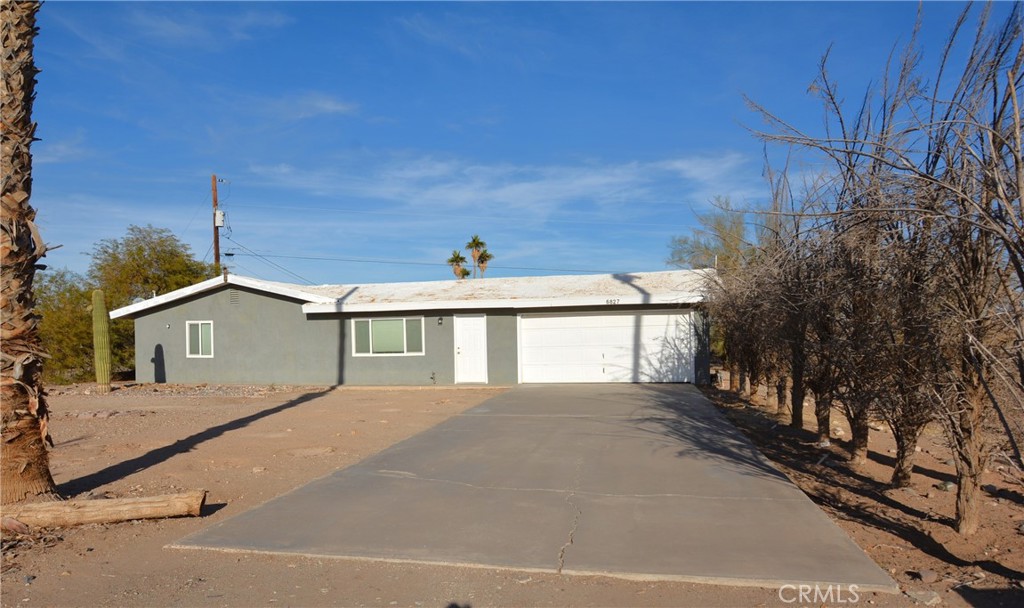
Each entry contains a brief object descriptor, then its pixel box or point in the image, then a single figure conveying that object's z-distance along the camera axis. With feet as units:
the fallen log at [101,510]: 21.80
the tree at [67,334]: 87.45
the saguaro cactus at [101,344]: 68.54
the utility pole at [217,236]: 106.42
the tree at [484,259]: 144.92
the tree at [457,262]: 144.46
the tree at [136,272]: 94.43
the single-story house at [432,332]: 67.87
